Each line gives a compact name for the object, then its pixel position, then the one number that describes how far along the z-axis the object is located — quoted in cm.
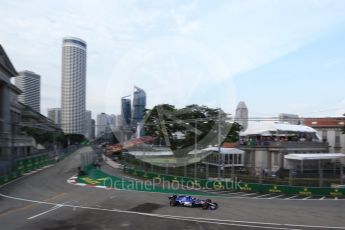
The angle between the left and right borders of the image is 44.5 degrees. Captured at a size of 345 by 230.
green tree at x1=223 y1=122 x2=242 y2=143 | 7064
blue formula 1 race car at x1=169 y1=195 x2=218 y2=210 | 2626
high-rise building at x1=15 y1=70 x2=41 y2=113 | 18550
